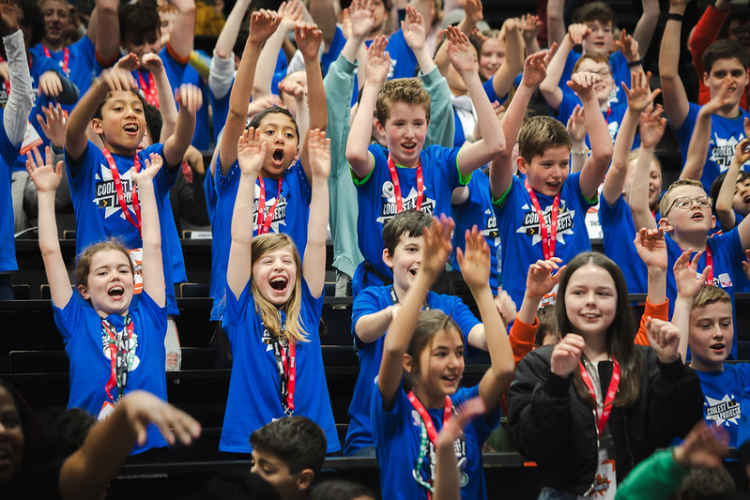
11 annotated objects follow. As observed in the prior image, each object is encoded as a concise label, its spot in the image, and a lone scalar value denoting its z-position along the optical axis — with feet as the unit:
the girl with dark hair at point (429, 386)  21.31
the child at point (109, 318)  26.35
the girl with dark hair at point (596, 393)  20.12
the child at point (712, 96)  42.45
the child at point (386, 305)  25.73
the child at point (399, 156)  29.86
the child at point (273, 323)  25.86
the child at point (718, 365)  28.48
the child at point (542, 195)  31.60
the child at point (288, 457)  21.06
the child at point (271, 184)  31.63
